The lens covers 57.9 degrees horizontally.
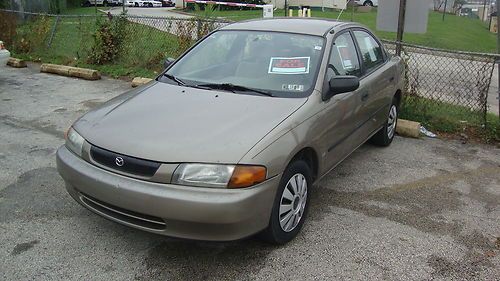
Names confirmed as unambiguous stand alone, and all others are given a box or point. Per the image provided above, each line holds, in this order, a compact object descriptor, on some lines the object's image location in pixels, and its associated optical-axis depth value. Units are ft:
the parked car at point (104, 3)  137.55
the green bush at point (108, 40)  31.48
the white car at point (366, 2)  136.26
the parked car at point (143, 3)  155.50
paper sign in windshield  12.64
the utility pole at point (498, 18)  18.53
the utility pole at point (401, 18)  22.56
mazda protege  9.25
